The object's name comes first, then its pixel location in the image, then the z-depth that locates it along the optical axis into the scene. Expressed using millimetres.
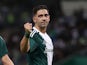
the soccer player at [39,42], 14252
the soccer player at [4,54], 13258
